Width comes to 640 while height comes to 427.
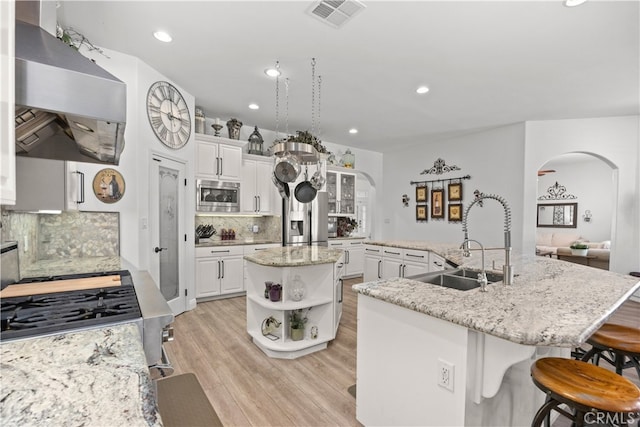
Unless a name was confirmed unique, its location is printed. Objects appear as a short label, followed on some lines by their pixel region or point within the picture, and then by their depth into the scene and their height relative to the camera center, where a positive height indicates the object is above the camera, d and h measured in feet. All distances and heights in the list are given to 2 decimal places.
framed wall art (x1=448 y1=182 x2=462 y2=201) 18.92 +1.20
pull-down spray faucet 5.53 -0.84
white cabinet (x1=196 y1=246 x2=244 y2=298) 13.87 -3.12
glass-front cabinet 19.51 +1.06
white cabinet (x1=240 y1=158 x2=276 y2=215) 15.97 +1.07
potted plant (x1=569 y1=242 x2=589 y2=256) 22.17 -2.88
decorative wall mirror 28.58 -0.38
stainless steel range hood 2.74 +1.18
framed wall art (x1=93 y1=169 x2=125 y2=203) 9.28 +0.62
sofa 21.61 -3.09
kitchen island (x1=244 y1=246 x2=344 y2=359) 8.85 -2.90
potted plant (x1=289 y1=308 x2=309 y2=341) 9.14 -3.67
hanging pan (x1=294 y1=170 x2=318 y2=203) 14.82 +0.74
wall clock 10.75 +3.54
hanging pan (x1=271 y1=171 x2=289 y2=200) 11.66 +0.89
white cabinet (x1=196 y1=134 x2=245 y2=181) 14.07 +2.39
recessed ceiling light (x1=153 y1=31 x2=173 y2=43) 8.45 +4.93
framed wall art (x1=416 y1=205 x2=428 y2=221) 20.80 -0.20
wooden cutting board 4.43 -1.35
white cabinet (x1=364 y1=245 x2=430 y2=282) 12.69 -2.45
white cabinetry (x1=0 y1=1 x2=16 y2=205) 2.23 +0.74
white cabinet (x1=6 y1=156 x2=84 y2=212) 6.04 +0.42
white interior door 10.98 -0.88
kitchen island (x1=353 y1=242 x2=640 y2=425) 4.00 -2.01
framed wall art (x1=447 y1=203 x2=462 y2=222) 19.00 -0.15
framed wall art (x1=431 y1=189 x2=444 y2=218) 19.88 +0.43
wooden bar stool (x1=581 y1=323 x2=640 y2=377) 5.27 -2.40
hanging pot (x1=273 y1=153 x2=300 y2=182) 10.64 +1.36
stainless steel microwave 14.25 +0.52
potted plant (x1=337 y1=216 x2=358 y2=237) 20.61 -1.26
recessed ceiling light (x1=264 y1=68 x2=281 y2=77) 10.49 +4.86
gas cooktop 3.18 -1.34
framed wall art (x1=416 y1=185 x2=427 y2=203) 20.79 +1.08
